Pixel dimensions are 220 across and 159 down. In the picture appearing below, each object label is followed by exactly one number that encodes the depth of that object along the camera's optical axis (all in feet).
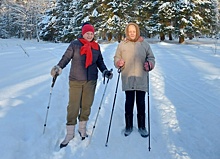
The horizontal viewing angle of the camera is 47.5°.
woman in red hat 13.45
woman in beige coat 14.32
